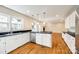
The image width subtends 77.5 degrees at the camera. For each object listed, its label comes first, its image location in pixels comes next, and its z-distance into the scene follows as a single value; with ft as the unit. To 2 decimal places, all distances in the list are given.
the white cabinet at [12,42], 4.77
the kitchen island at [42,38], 7.00
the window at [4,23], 5.19
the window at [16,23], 5.94
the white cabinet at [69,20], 6.36
